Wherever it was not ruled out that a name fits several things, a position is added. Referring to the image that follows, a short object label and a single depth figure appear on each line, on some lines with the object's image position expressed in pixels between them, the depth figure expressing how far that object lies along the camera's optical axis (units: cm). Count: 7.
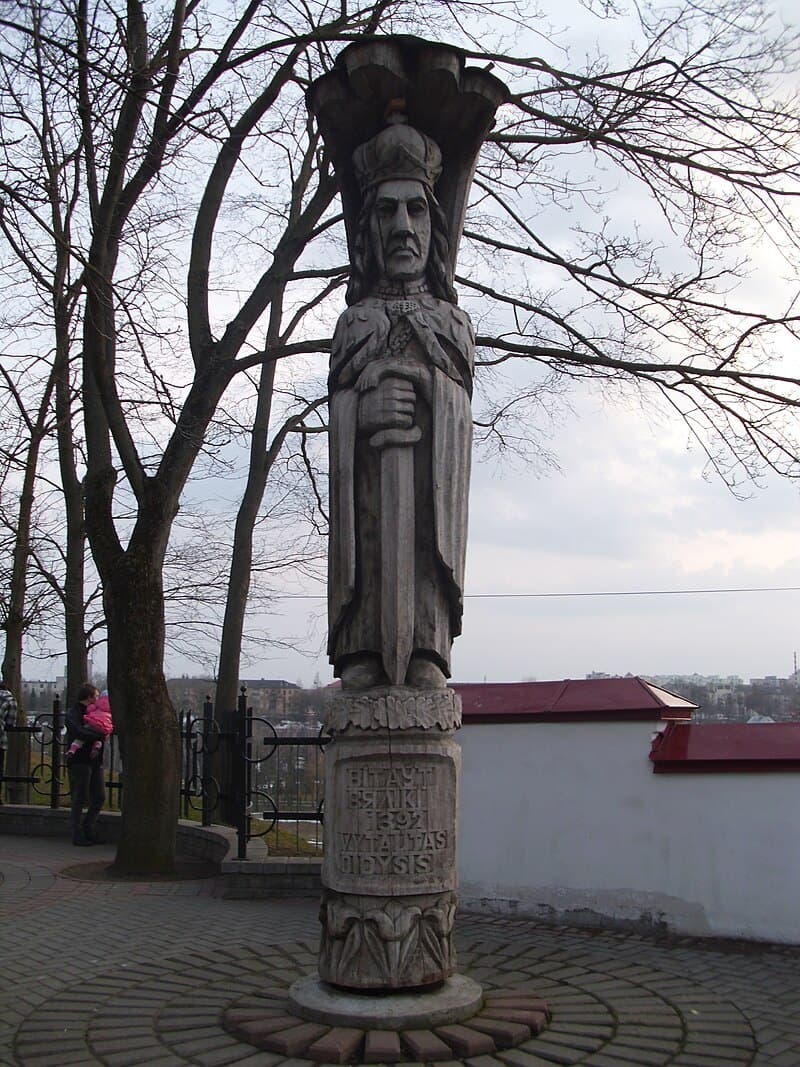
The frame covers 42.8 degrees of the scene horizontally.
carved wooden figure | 436
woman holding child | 1038
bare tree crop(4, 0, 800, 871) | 899
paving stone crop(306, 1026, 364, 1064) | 381
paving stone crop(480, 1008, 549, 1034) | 412
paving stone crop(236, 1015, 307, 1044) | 400
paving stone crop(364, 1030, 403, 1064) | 380
